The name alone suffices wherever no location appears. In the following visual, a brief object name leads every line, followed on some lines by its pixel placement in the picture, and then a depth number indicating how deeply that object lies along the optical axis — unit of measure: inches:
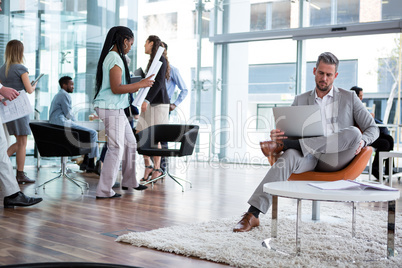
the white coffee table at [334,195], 85.9
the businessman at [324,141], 116.3
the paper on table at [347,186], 92.7
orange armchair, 124.2
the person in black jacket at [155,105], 209.1
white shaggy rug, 88.3
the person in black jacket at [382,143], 243.0
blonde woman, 199.5
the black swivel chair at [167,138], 197.0
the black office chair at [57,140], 179.0
